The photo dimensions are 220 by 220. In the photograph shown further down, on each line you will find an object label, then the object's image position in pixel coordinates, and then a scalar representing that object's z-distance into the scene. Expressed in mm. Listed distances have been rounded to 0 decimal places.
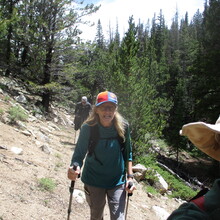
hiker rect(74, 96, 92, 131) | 10061
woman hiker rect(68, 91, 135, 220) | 2918
